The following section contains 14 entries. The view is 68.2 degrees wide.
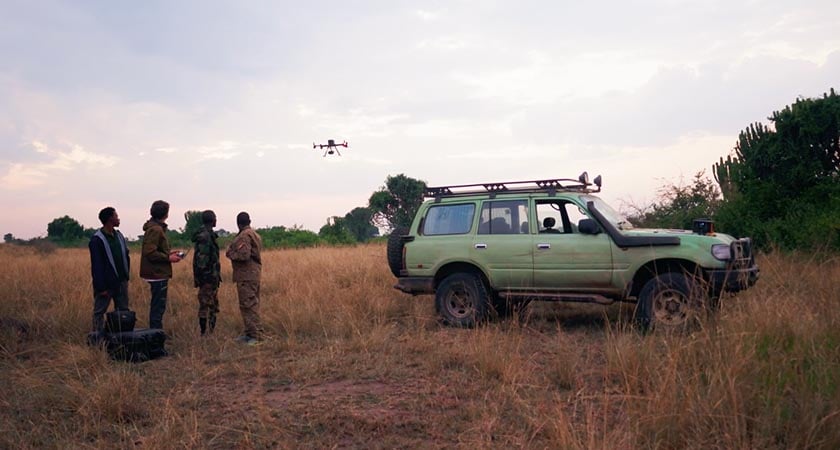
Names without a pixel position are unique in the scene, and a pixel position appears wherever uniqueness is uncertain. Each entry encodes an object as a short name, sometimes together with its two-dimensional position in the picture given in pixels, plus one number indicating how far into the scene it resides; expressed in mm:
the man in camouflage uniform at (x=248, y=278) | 7953
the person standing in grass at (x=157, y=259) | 7844
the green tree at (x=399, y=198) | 44594
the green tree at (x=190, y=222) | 37344
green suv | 7348
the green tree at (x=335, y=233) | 35281
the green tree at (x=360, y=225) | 59344
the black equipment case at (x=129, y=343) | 6984
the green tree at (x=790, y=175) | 13391
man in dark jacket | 7417
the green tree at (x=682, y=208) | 15961
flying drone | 23330
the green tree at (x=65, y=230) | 47219
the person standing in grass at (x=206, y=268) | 8180
